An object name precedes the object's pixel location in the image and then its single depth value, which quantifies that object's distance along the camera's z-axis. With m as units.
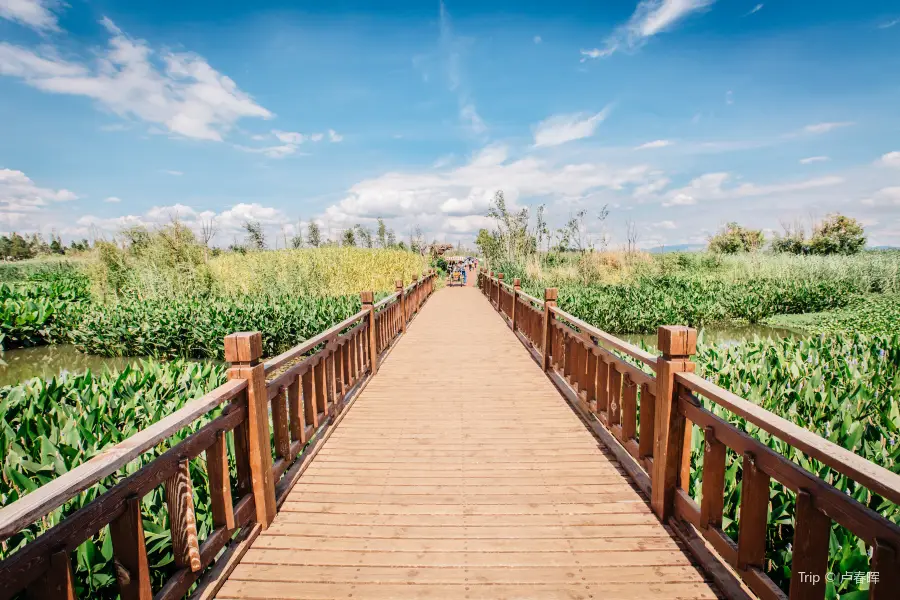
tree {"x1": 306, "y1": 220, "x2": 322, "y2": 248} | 35.94
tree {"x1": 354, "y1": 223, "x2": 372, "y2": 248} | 35.81
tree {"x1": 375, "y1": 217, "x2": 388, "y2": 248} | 35.88
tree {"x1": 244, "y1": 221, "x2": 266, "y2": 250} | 31.03
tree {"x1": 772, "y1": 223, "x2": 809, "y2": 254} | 34.07
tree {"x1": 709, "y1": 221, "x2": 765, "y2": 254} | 43.59
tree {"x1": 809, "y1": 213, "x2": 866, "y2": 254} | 35.09
